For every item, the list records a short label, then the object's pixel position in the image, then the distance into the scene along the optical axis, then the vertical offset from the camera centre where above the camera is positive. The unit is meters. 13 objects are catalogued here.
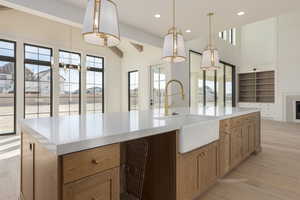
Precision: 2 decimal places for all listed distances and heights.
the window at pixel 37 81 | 5.75 +0.58
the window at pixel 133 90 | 7.25 +0.37
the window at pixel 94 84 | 7.14 +0.63
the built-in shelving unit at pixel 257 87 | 8.96 +0.63
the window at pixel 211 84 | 6.89 +0.64
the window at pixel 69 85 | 6.41 +0.51
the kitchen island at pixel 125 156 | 0.99 -0.45
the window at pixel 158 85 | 6.17 +0.50
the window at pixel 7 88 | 5.34 +0.33
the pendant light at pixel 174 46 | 2.59 +0.78
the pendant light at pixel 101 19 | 1.68 +0.77
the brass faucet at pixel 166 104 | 2.28 -0.08
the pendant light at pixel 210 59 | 3.57 +0.80
